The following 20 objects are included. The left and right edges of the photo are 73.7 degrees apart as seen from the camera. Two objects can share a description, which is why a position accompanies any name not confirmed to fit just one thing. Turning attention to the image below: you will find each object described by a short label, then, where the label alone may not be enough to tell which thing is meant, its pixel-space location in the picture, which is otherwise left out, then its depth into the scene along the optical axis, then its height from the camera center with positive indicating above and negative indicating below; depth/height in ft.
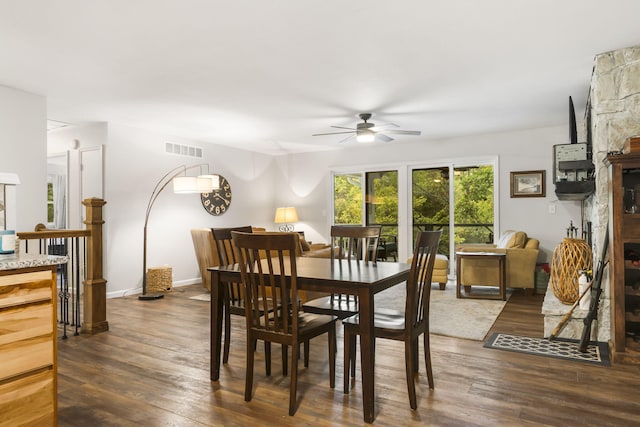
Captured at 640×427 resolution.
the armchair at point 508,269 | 18.52 -2.54
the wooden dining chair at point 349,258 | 10.02 -1.27
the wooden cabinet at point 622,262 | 10.16 -1.25
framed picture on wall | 21.33 +1.38
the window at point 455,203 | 22.90 +0.48
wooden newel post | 13.01 -2.05
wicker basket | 19.65 -3.10
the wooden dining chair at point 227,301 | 9.66 -2.13
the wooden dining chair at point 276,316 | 7.57 -1.96
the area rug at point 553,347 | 10.52 -3.62
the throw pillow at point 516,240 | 19.48 -1.34
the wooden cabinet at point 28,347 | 6.12 -2.00
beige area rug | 13.07 -3.64
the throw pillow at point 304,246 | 18.08 -1.45
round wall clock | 23.54 +0.75
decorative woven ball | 12.77 -1.74
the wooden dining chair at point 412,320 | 7.86 -2.17
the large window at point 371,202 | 25.35 +0.58
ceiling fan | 17.07 +3.24
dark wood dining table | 7.38 -1.37
